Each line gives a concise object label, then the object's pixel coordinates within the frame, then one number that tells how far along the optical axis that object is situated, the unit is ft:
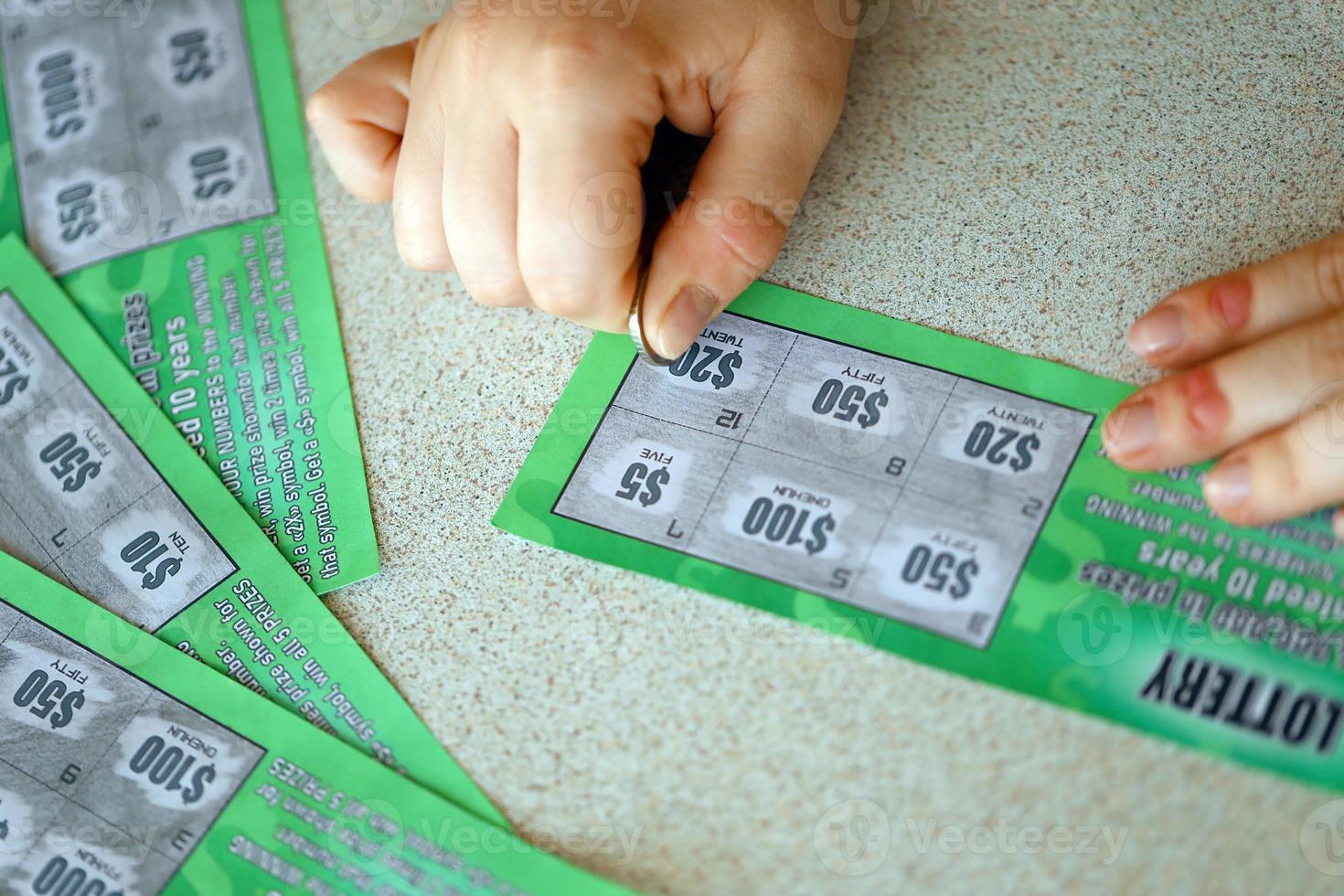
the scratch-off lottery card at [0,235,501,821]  1.56
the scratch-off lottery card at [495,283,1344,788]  1.46
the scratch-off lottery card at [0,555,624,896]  1.50
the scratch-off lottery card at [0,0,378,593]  1.65
